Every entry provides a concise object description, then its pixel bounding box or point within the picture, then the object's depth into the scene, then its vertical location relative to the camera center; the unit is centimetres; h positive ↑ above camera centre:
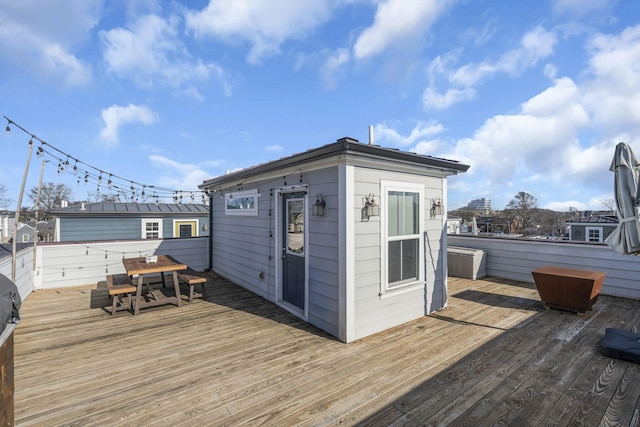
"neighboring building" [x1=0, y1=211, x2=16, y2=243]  2077 -45
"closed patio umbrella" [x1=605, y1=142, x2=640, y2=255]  297 +25
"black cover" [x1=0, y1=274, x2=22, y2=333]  137 -44
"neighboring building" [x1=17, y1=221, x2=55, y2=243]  1920 -87
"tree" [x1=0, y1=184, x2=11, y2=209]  2156 +170
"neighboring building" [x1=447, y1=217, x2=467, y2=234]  2385 -59
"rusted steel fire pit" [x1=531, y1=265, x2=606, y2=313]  403 -105
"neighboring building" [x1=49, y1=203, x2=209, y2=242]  1031 -5
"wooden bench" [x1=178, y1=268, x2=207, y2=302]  475 -103
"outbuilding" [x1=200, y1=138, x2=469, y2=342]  333 -23
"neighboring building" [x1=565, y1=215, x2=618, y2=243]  1680 -58
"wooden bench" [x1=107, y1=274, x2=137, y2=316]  420 -106
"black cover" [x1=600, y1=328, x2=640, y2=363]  279 -136
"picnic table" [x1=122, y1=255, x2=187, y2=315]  432 -81
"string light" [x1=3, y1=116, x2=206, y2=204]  577 +136
